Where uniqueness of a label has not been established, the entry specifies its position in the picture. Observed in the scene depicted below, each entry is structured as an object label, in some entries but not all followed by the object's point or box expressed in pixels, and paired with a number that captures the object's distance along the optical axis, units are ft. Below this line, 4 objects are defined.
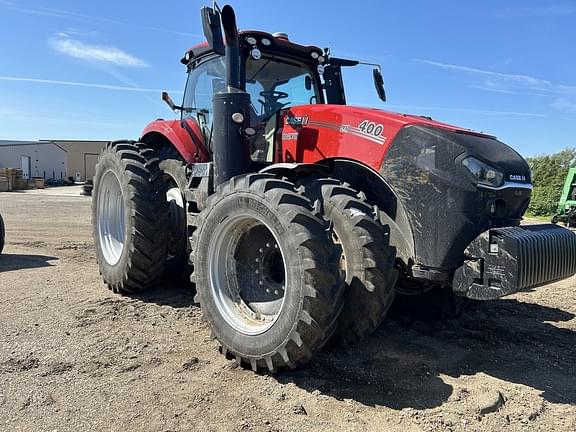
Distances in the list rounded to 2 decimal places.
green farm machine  54.39
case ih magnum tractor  10.05
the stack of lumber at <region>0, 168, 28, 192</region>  102.37
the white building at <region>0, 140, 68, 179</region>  161.27
